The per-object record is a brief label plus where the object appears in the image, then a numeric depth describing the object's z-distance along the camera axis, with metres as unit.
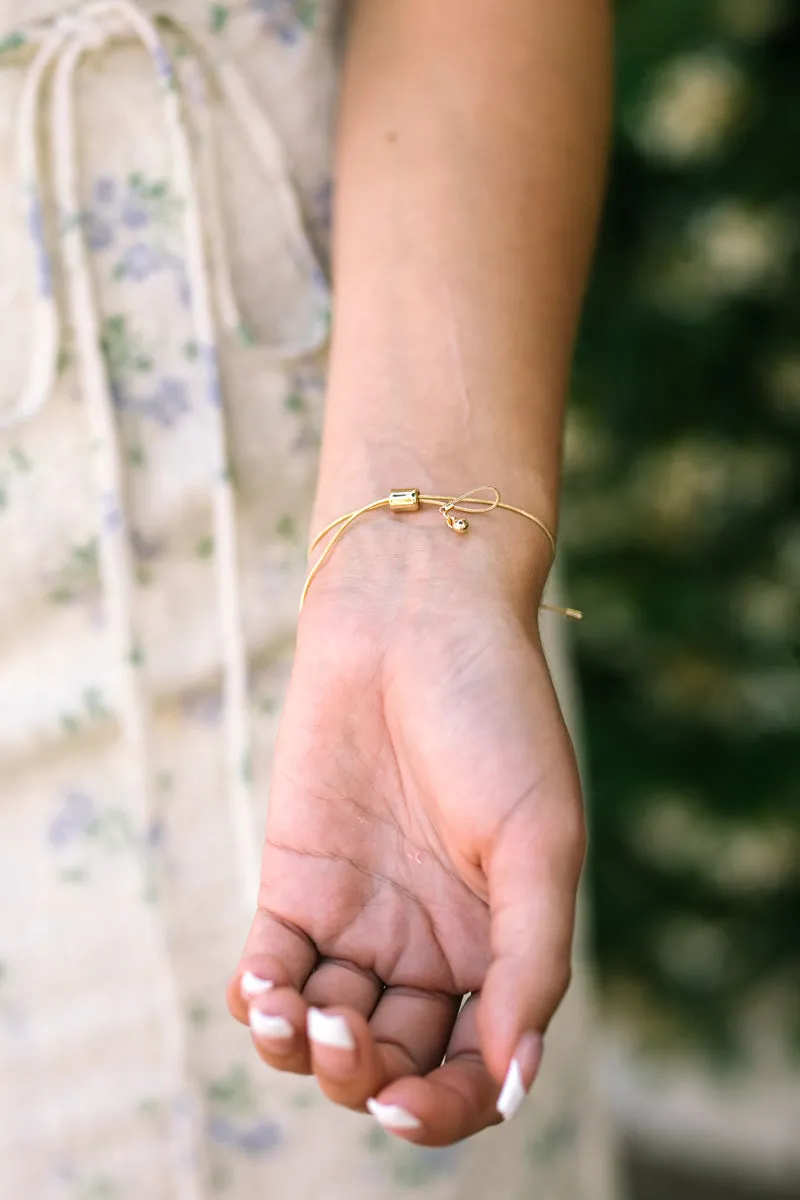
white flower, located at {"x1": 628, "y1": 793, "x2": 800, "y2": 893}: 1.95
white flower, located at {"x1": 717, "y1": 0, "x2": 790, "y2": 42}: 1.63
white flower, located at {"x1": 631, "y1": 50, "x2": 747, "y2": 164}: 1.63
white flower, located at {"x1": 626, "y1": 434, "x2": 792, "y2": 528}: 1.81
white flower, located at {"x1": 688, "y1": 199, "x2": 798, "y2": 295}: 1.70
